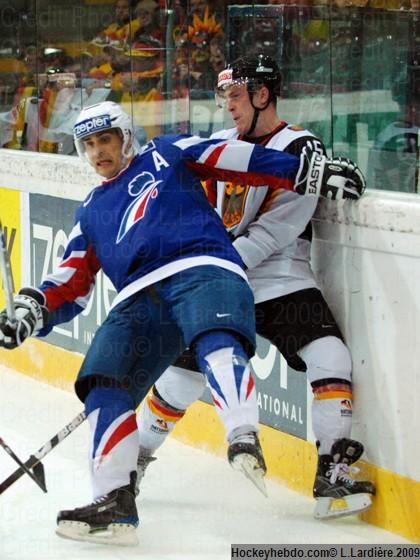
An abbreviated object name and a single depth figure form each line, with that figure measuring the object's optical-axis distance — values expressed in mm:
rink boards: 6250
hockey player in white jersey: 6453
